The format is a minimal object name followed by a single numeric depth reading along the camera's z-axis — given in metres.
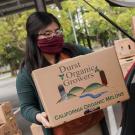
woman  2.98
